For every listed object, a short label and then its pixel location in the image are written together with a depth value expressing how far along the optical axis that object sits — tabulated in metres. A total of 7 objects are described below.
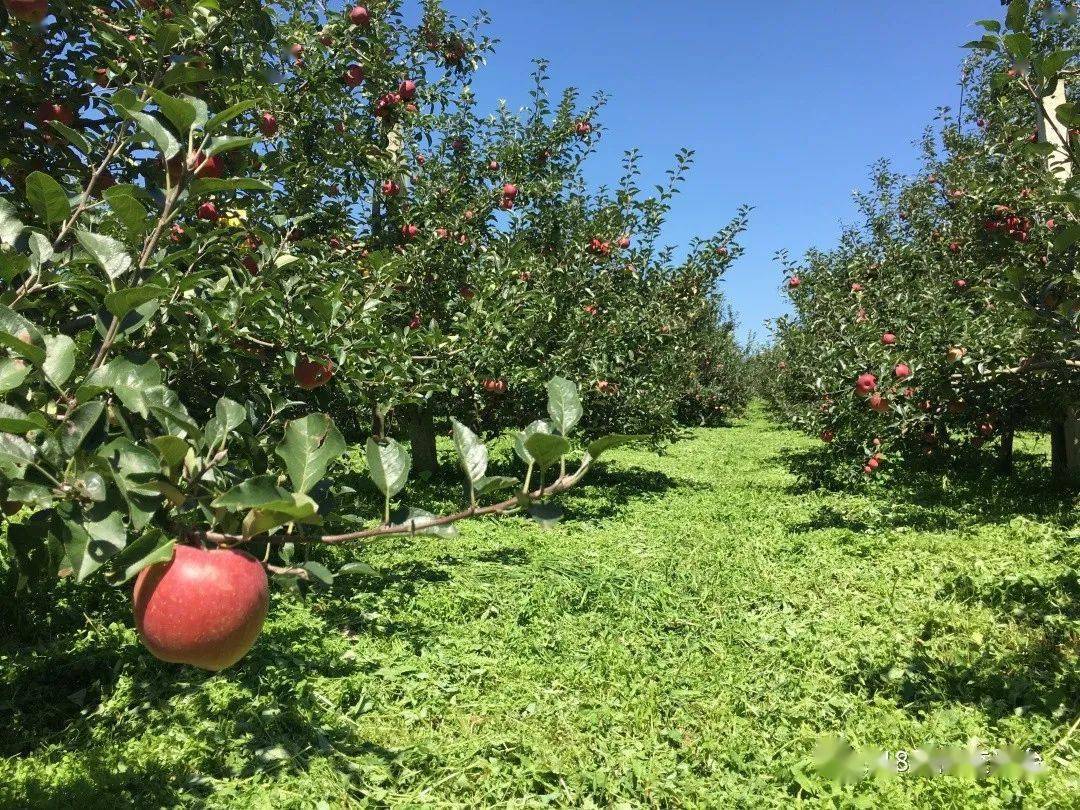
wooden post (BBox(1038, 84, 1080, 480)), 5.80
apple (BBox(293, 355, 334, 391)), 2.12
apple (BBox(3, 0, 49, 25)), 1.50
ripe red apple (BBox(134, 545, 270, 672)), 0.84
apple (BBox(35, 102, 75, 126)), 1.91
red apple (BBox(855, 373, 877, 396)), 5.80
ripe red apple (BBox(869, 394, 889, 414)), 5.74
